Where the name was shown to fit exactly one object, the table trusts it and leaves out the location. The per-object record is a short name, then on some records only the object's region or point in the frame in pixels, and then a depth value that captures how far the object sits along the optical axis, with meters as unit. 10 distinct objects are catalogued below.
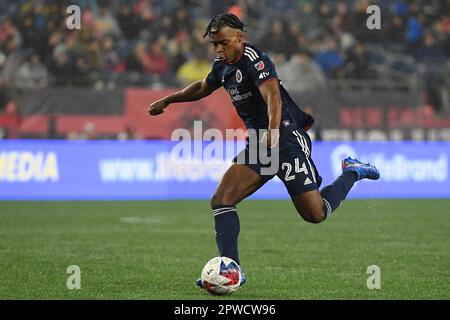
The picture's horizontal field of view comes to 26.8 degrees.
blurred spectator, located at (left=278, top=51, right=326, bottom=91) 18.61
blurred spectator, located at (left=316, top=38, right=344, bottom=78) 20.44
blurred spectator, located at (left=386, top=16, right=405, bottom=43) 21.86
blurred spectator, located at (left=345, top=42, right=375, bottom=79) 20.16
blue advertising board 16.33
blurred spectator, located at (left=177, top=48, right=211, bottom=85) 18.42
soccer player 7.40
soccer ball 7.13
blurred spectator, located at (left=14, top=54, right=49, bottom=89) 17.11
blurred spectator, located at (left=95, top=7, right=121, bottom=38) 19.88
